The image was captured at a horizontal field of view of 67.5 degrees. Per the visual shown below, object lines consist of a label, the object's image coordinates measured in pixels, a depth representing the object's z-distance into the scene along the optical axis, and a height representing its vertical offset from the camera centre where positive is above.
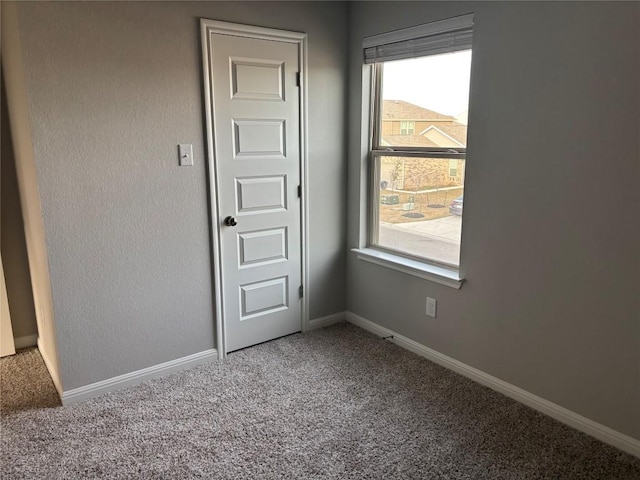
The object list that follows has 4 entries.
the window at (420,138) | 2.71 +0.02
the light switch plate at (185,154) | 2.67 -0.06
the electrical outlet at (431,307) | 2.93 -0.99
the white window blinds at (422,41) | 2.54 +0.58
